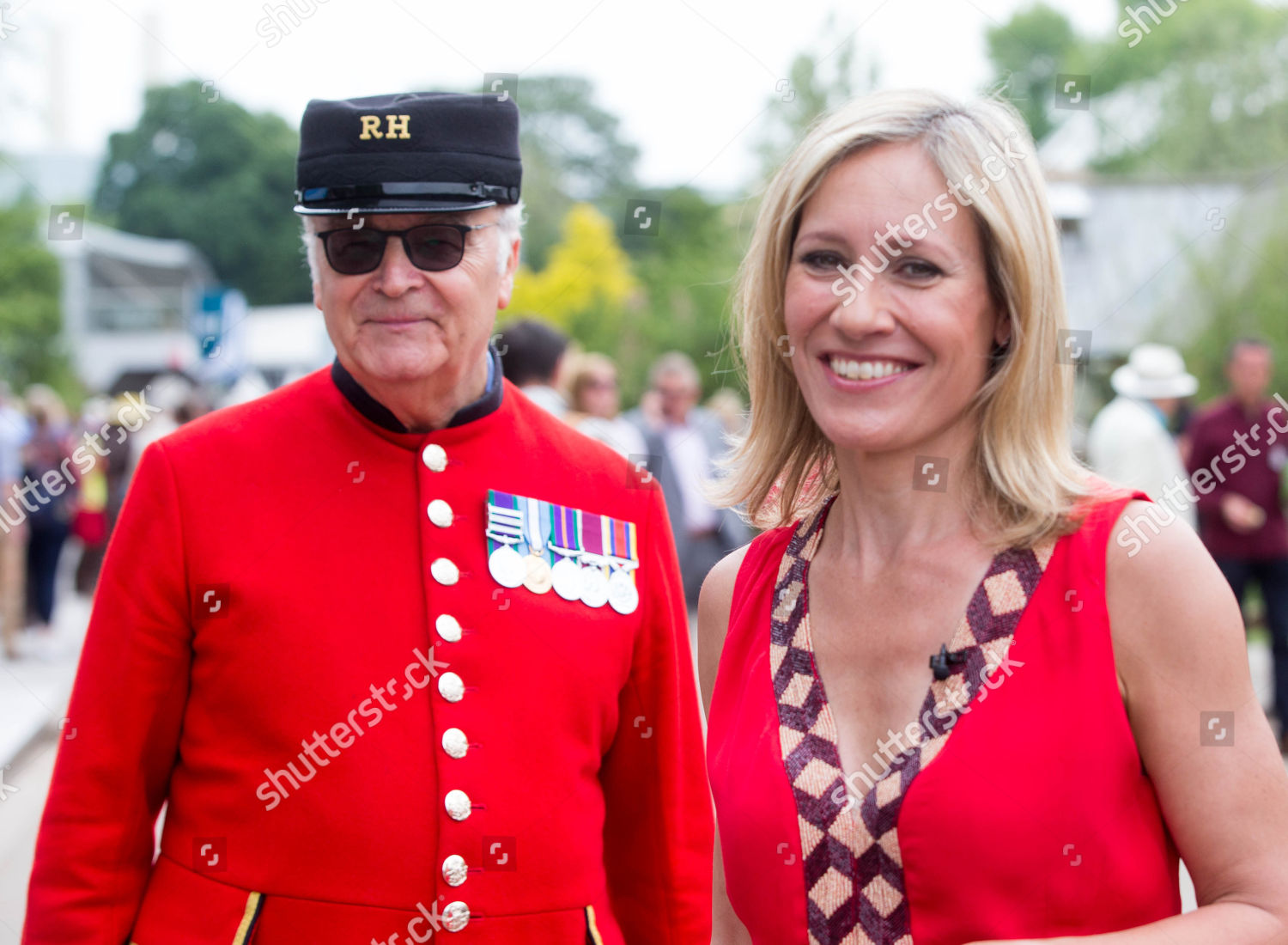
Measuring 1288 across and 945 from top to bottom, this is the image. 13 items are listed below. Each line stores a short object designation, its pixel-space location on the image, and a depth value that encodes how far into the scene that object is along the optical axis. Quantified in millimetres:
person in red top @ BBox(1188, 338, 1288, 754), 7219
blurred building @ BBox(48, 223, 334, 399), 48781
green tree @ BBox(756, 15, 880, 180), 23875
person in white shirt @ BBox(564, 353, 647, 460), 6961
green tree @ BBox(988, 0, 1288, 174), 34531
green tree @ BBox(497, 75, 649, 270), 55906
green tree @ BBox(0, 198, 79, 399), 17969
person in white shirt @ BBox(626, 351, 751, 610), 9523
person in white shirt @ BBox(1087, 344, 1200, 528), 6980
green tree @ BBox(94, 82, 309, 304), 45062
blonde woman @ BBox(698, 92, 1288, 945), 1704
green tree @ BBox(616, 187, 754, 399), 27062
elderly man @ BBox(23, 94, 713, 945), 2209
